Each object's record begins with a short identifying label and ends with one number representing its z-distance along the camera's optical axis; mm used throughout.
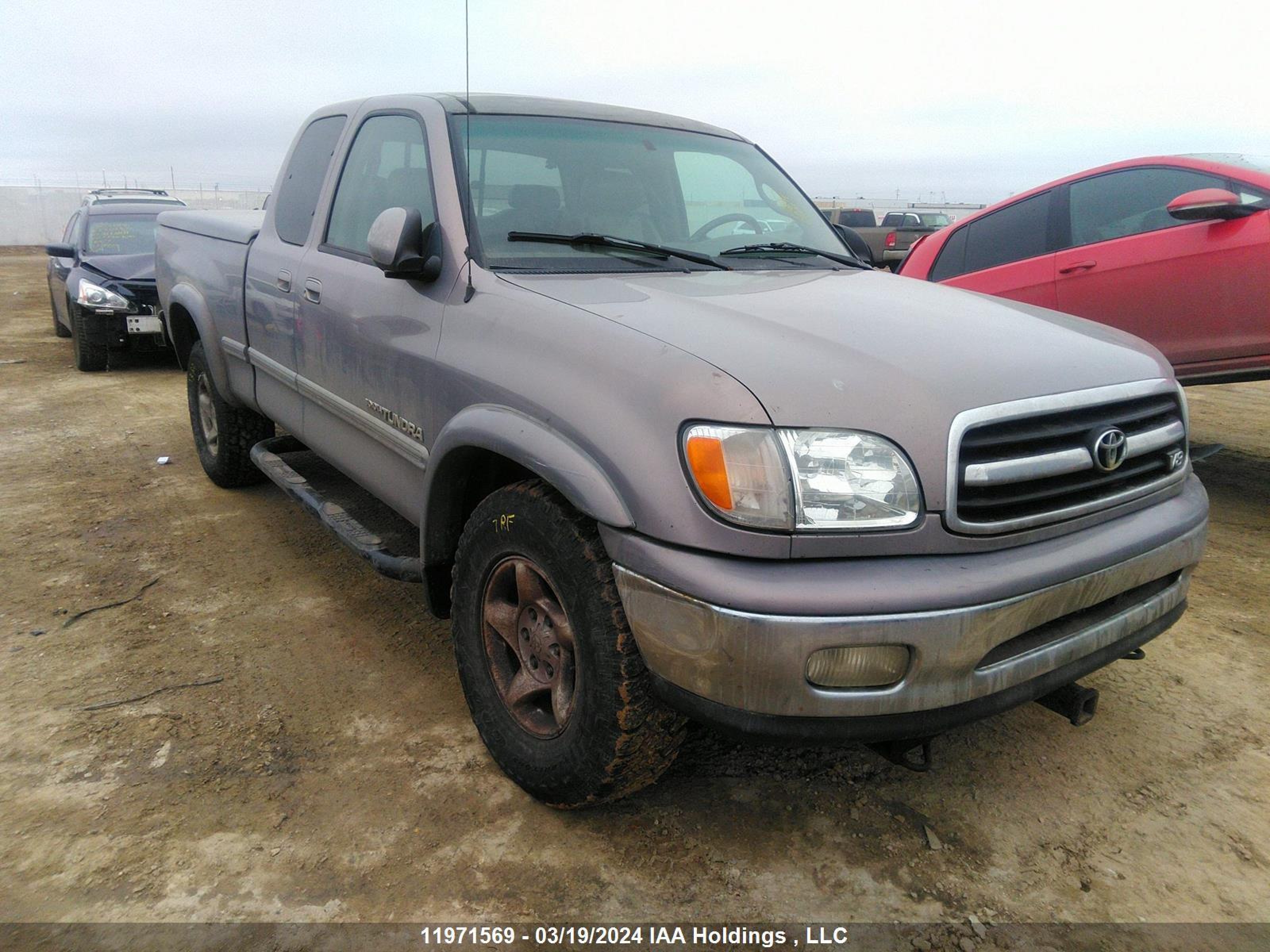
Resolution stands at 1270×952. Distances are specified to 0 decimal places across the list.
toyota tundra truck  1880
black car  8578
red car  4520
